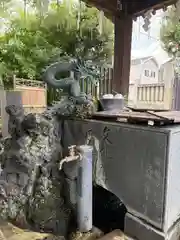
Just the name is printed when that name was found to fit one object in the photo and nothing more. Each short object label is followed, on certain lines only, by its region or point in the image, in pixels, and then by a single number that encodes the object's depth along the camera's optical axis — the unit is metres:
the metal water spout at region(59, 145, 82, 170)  1.28
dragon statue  1.59
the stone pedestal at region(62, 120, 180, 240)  1.09
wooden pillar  2.44
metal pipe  1.32
